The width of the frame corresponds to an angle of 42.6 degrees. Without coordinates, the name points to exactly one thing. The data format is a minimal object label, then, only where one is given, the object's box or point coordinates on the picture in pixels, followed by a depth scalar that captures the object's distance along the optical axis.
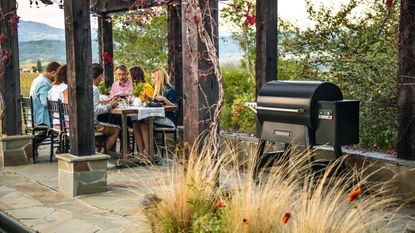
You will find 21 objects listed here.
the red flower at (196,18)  3.83
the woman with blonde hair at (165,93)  7.07
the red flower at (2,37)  6.54
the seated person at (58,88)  6.84
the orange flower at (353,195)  2.33
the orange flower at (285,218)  2.42
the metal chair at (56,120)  6.58
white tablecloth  6.48
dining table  6.46
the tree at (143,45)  14.04
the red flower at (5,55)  6.63
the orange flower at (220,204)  2.99
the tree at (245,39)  12.47
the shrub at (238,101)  8.27
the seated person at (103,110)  6.51
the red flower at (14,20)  6.41
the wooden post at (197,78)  3.97
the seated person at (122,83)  7.44
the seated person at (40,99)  7.22
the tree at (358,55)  6.04
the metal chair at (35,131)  7.19
